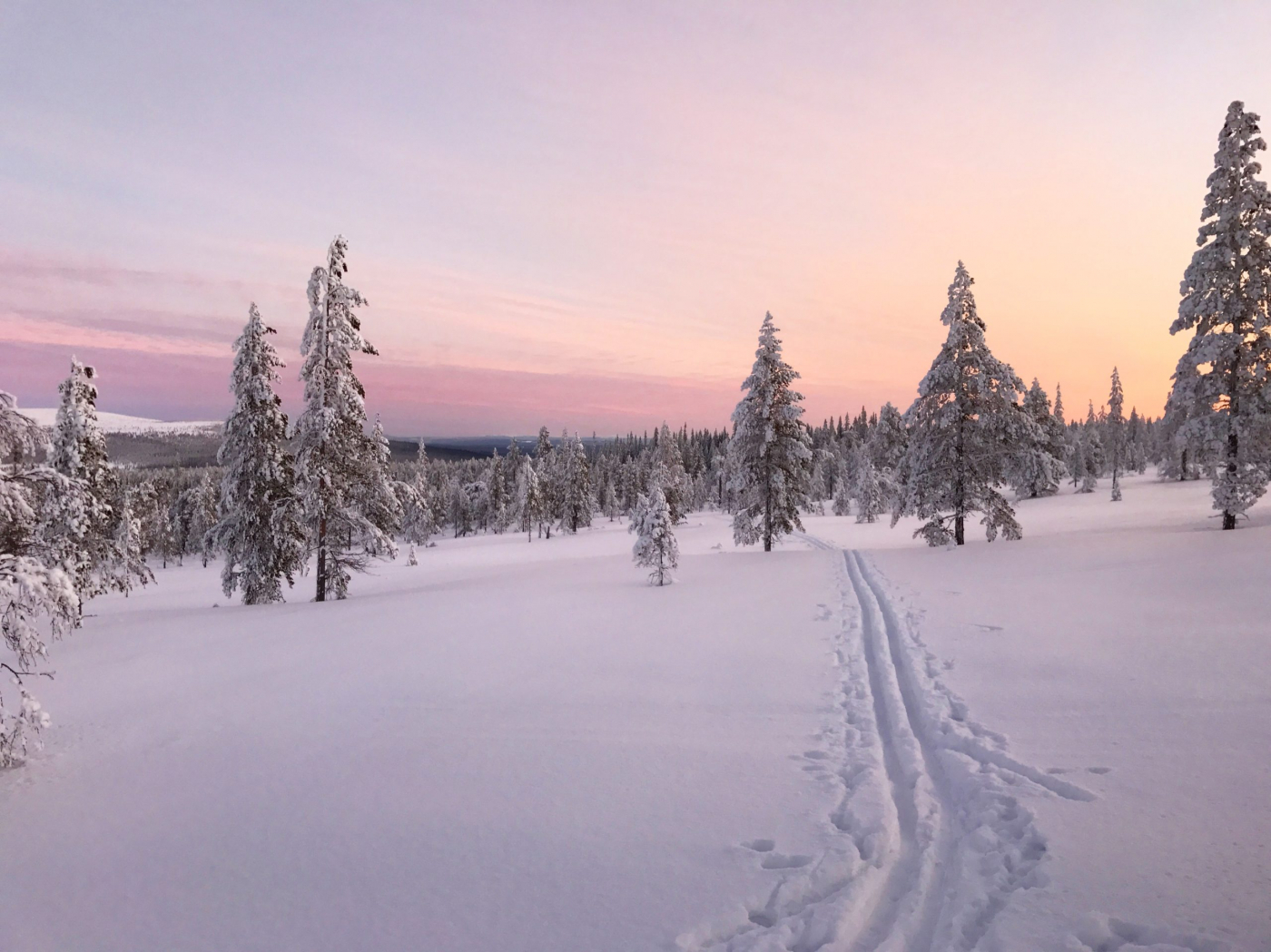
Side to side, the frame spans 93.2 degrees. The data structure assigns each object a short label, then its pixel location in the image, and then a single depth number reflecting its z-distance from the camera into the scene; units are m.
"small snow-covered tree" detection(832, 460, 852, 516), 79.31
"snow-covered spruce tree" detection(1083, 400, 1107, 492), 73.25
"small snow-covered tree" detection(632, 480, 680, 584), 22.25
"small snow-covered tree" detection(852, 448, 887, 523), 64.69
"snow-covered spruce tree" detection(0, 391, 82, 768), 7.17
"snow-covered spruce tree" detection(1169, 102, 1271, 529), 21.09
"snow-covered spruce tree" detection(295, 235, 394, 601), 21.22
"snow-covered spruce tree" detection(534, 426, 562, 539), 72.62
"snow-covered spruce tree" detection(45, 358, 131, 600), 22.28
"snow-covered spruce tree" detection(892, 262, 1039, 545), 26.09
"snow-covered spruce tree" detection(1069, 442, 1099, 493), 63.38
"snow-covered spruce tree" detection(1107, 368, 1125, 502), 73.62
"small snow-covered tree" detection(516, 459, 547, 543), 69.19
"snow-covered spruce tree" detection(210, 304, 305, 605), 22.42
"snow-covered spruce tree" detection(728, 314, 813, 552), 31.39
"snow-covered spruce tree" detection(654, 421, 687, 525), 73.75
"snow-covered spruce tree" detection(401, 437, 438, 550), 71.08
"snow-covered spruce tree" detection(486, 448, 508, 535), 90.50
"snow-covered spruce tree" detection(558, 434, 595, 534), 72.31
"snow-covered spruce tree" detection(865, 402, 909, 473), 77.81
